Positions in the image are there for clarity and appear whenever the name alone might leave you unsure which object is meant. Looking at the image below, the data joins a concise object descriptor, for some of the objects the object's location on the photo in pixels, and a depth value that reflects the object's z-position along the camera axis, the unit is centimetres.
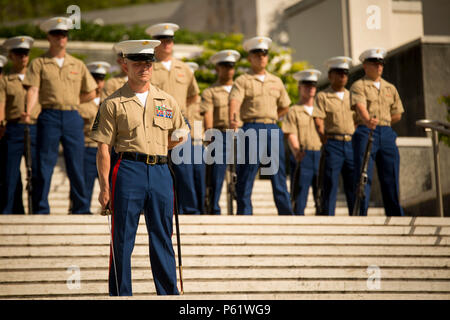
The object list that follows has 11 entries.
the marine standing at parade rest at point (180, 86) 1970
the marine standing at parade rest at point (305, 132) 2280
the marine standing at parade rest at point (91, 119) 2370
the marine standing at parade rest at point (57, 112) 1892
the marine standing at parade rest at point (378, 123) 1961
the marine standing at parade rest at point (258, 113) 1962
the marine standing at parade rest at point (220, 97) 2275
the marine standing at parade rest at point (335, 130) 2106
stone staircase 1508
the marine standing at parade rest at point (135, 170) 1272
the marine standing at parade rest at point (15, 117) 1977
